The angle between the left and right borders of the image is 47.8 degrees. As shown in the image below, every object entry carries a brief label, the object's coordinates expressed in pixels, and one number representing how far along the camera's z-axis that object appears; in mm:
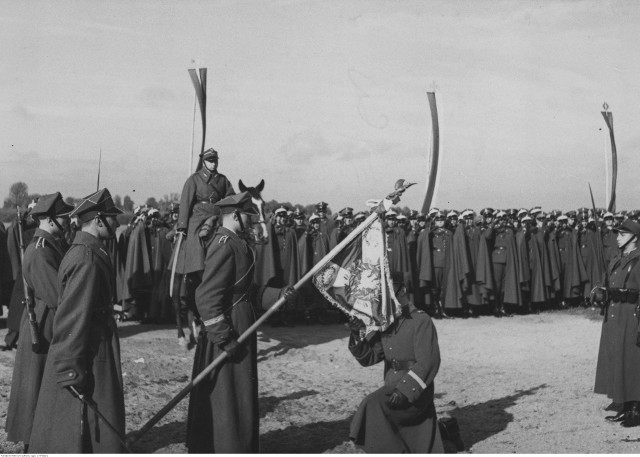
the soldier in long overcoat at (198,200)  9633
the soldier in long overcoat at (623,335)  7652
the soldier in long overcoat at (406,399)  5777
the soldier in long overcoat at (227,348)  5684
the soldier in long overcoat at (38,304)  6062
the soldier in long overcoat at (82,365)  4922
